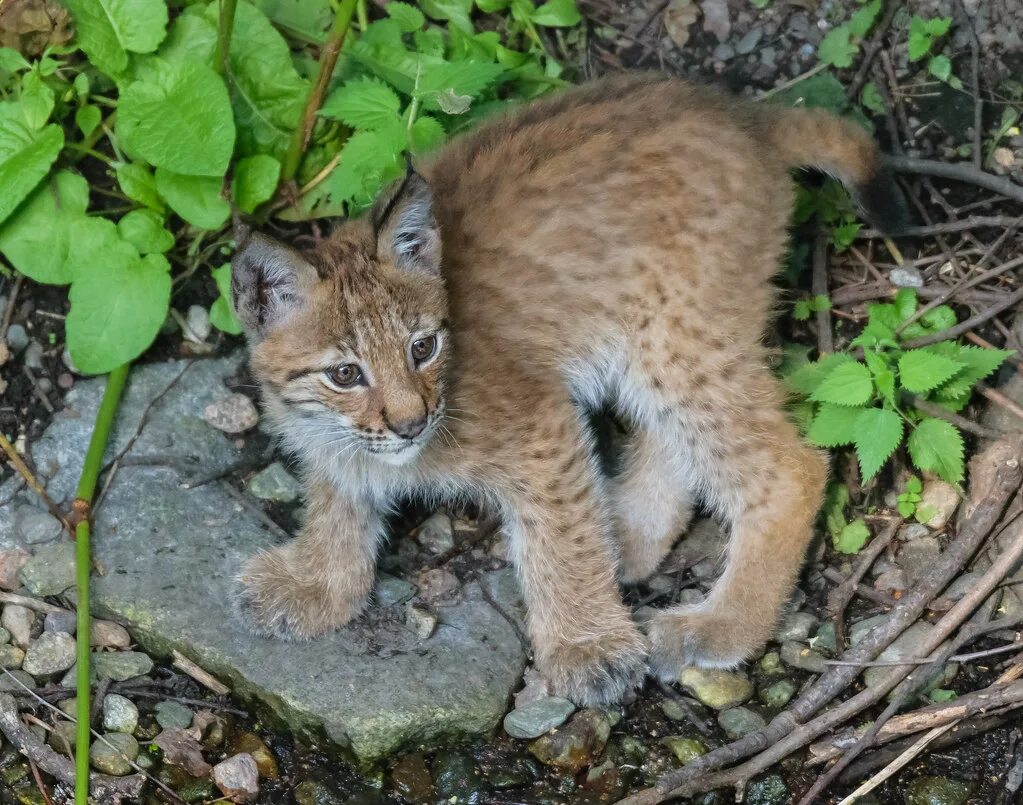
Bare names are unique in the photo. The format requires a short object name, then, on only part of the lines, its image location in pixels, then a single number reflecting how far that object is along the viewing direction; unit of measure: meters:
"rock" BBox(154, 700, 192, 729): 4.30
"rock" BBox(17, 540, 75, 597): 4.60
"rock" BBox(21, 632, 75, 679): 4.41
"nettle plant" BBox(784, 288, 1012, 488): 4.56
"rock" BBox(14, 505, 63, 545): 4.72
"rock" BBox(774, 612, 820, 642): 4.59
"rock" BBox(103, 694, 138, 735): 4.29
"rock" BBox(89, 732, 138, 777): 4.17
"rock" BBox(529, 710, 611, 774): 4.24
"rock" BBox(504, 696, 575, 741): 4.30
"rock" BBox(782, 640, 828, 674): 4.46
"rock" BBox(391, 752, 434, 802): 4.19
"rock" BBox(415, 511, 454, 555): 4.93
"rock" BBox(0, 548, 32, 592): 4.62
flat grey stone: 4.27
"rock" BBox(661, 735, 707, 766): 4.22
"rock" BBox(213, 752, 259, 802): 4.14
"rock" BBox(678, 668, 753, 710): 4.42
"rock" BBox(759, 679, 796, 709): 4.39
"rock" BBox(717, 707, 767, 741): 4.29
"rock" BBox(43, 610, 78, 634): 4.50
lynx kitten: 4.41
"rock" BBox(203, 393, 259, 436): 5.12
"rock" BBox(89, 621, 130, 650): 4.49
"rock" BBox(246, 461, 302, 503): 5.03
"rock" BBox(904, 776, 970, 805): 4.07
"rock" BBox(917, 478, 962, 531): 4.79
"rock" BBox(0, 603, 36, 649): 4.50
